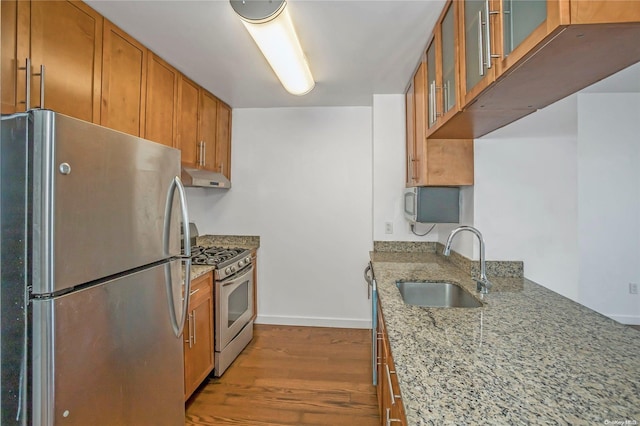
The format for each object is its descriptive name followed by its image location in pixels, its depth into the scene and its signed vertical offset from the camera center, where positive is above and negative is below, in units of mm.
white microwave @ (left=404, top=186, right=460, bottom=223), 2277 +77
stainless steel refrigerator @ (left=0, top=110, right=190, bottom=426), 977 -215
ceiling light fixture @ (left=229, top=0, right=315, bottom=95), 1444 +954
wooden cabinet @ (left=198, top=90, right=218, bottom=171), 2828 +785
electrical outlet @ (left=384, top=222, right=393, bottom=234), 2961 -125
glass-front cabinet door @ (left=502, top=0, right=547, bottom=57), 833 +561
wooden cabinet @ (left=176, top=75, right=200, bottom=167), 2477 +768
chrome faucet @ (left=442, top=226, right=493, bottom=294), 1634 -315
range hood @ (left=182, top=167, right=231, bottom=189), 2576 +311
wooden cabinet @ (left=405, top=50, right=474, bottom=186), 2043 +392
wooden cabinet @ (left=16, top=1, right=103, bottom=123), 1300 +730
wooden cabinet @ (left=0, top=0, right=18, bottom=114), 1199 +608
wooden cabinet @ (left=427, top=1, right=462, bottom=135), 1453 +767
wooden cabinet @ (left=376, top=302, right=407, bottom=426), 950 -666
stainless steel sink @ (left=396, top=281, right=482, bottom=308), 1858 -476
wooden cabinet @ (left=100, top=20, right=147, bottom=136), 1729 +780
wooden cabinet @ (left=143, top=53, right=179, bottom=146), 2094 +793
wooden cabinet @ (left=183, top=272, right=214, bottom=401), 2014 -835
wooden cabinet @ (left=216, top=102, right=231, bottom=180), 3158 +763
